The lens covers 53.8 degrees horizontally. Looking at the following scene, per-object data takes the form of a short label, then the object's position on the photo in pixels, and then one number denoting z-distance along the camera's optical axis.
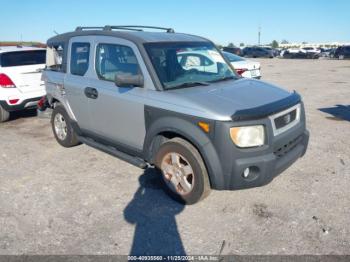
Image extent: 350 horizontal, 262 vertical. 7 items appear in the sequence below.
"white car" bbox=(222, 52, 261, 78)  10.54
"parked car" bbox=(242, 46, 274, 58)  42.65
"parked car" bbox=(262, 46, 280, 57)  44.08
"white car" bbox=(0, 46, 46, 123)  7.30
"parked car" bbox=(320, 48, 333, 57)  44.08
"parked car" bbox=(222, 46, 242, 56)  36.14
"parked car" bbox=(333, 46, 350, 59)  35.94
